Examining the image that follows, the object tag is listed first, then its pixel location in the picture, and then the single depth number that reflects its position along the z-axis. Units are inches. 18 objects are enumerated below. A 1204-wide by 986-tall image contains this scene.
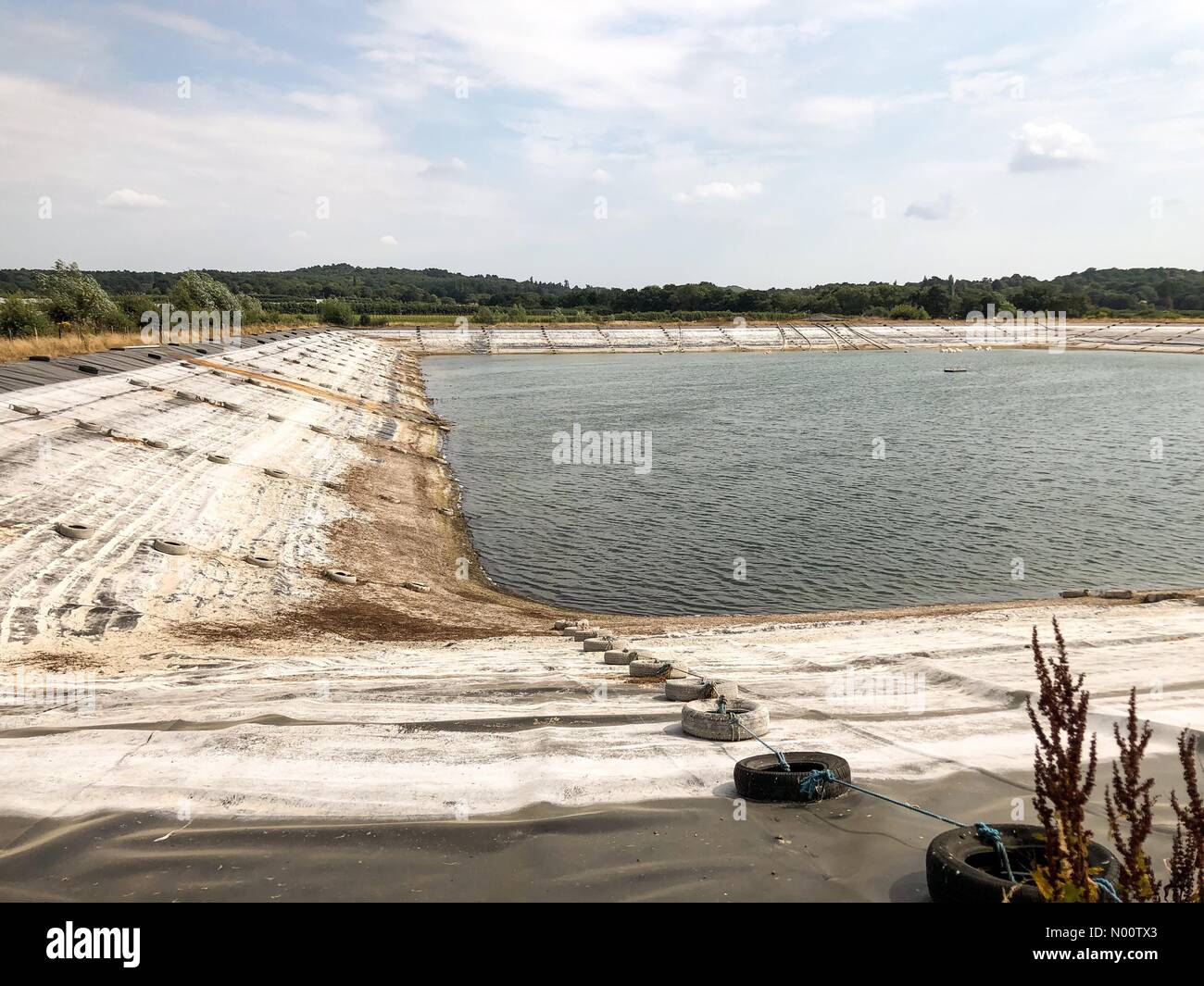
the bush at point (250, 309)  4398.6
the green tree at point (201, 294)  3955.0
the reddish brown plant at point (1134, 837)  208.4
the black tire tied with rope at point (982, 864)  263.4
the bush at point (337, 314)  5487.2
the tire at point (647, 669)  565.9
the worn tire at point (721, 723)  439.2
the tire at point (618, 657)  617.2
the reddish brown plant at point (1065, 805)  211.6
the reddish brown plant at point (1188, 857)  209.5
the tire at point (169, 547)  883.4
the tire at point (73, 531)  843.4
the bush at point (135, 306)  3144.7
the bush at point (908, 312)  6437.0
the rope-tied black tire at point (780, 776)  365.4
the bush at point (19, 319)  2196.1
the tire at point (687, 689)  492.7
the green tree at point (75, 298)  2620.6
